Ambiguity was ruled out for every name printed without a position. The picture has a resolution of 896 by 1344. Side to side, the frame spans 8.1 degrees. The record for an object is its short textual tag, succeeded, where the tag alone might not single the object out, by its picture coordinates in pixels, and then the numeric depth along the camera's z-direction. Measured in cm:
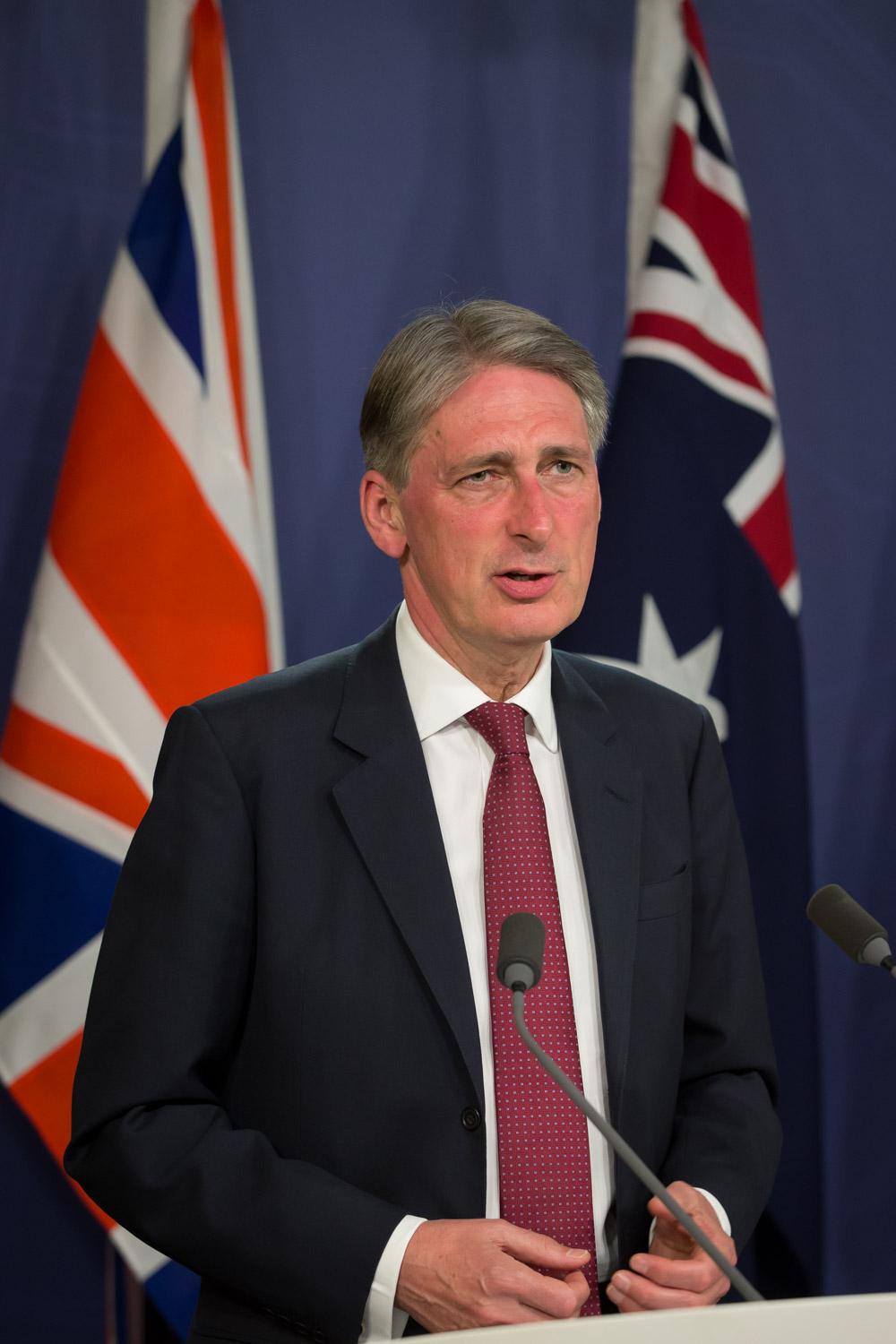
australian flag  510
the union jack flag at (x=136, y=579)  491
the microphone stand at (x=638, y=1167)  407
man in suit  424
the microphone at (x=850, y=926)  418
